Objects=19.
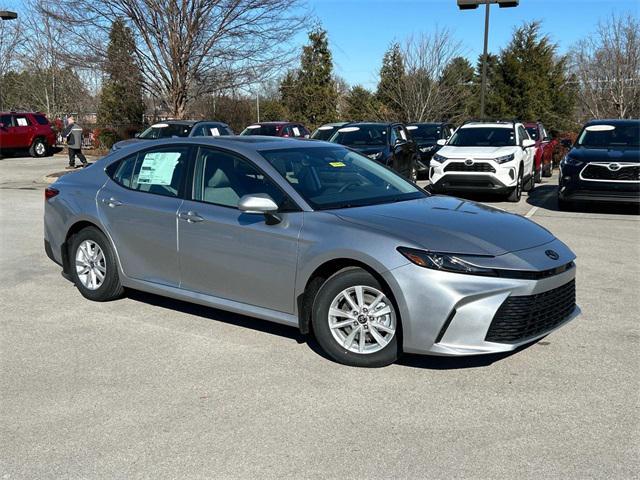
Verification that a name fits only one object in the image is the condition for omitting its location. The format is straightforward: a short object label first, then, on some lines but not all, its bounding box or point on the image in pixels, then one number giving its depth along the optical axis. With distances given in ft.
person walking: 69.63
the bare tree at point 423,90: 116.78
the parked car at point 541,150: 58.80
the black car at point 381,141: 46.62
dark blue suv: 37.81
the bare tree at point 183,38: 67.15
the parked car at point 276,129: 66.18
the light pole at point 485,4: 68.90
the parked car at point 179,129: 62.03
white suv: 44.39
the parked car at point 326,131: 52.51
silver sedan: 13.60
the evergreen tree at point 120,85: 69.72
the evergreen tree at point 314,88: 143.64
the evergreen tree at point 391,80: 119.44
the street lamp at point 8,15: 79.65
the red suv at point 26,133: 93.09
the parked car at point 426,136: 64.39
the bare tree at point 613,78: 106.91
